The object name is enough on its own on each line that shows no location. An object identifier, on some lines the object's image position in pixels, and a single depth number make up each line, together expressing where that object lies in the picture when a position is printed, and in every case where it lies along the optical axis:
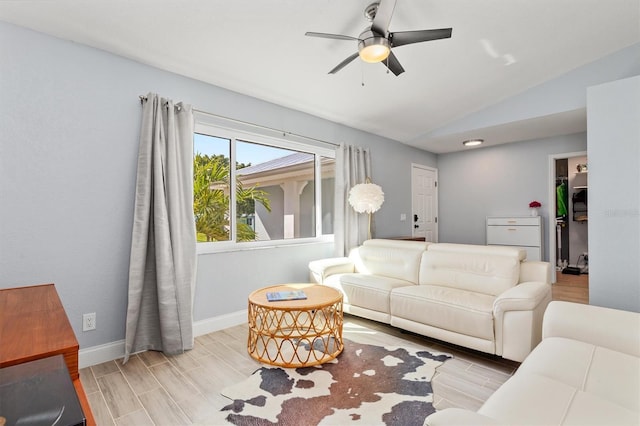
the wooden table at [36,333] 0.90
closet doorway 6.00
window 3.24
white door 5.81
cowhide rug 1.77
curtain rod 3.02
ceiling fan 1.96
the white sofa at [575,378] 1.08
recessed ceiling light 5.22
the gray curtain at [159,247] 2.57
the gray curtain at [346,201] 4.25
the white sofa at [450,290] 2.23
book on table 2.49
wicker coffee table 2.34
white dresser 5.07
